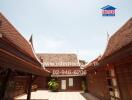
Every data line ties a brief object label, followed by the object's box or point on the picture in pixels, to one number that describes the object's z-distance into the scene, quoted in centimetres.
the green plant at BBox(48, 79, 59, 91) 1429
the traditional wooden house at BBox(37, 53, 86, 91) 1581
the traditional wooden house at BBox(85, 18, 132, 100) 412
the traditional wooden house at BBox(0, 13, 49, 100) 262
